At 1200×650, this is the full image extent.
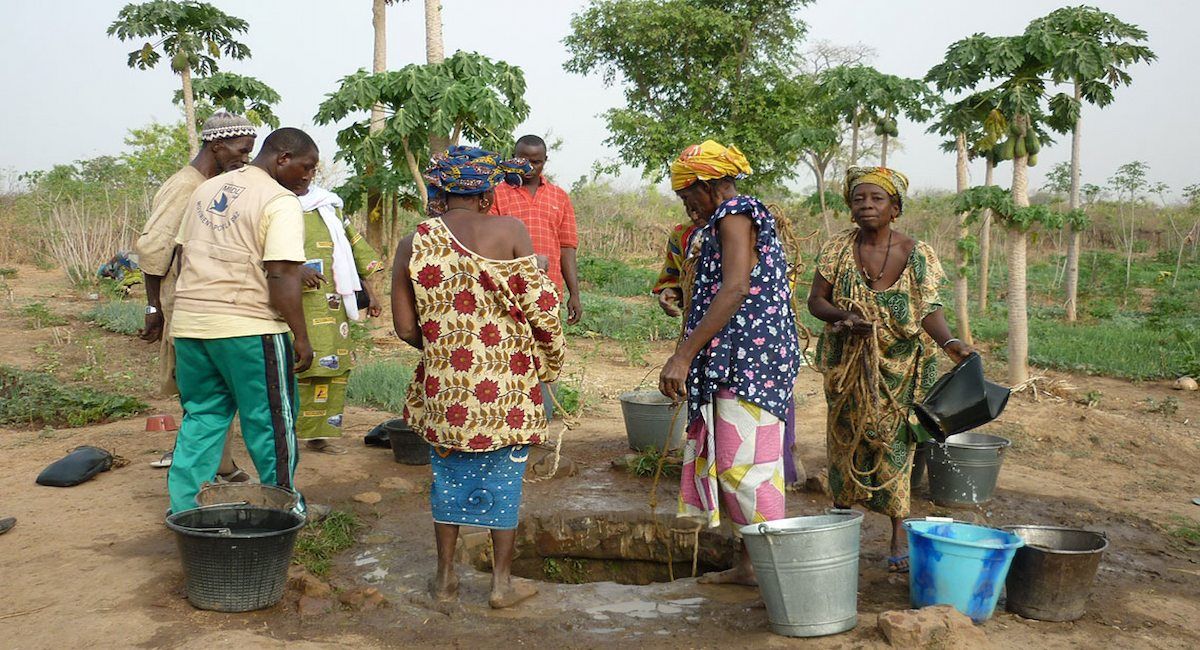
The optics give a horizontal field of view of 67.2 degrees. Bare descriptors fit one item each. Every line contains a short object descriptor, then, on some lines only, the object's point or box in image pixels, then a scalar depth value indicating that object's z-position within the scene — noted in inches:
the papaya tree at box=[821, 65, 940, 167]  348.5
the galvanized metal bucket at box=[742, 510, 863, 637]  116.0
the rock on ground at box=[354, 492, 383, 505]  183.3
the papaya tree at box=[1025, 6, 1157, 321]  251.3
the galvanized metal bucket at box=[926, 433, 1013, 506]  184.1
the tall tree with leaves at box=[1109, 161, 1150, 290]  759.1
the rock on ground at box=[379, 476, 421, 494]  191.9
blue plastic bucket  121.7
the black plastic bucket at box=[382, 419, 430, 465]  208.1
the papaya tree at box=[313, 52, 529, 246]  352.2
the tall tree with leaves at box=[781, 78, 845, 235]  369.1
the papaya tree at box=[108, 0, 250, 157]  438.0
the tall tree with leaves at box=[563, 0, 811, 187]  837.2
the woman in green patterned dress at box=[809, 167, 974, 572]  152.4
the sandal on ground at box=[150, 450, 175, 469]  195.9
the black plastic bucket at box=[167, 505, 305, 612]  122.3
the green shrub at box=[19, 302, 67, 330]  387.2
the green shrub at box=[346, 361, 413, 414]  274.4
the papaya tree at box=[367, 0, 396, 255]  426.3
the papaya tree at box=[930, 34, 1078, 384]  259.3
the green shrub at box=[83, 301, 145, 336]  378.9
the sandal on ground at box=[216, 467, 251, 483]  179.2
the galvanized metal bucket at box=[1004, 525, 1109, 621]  126.0
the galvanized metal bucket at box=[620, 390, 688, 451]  211.0
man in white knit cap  156.3
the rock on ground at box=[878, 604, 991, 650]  115.1
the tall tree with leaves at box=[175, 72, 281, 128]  461.4
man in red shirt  210.7
